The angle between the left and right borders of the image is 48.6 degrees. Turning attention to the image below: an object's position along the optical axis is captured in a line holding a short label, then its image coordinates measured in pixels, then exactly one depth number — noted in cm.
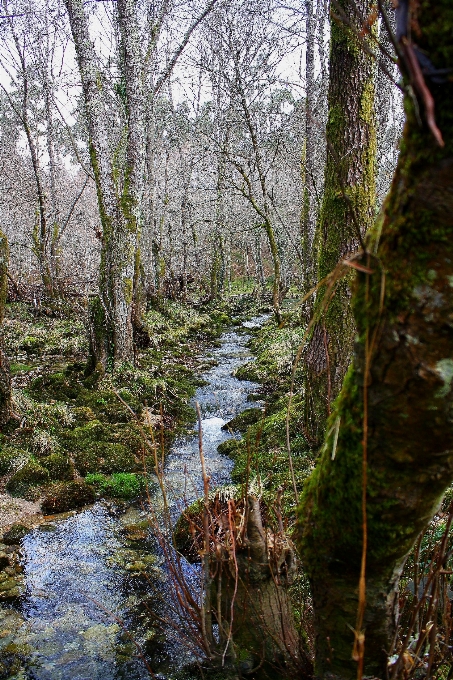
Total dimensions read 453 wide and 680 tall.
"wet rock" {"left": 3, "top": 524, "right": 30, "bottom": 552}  517
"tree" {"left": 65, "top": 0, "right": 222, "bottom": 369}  913
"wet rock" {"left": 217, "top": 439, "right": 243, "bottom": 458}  722
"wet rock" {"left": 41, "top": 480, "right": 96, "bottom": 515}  582
